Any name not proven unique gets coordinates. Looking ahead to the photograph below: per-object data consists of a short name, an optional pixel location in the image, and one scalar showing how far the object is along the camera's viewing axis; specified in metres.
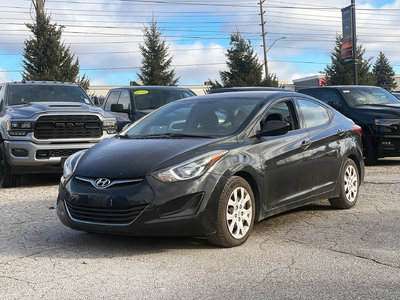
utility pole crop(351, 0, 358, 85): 24.05
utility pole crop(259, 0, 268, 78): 47.59
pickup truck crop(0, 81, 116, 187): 8.80
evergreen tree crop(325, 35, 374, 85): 43.88
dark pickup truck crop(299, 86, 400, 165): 11.02
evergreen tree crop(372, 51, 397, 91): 67.25
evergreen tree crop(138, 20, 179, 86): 41.03
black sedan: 4.65
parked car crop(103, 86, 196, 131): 11.76
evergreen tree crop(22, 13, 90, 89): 29.55
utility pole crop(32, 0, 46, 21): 28.44
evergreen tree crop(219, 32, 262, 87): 39.47
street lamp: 45.94
